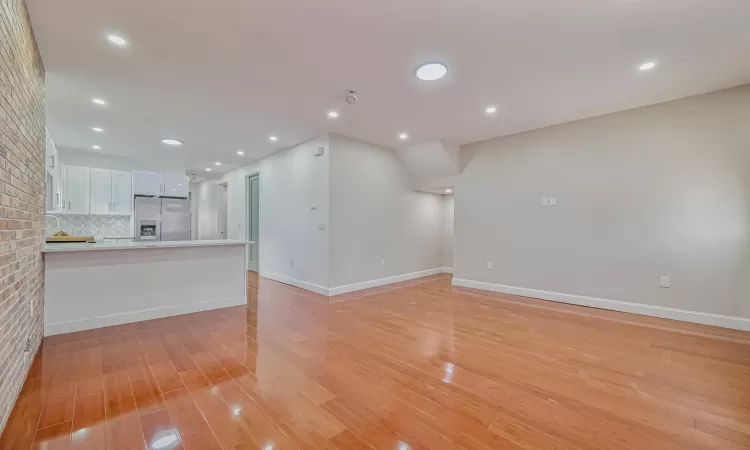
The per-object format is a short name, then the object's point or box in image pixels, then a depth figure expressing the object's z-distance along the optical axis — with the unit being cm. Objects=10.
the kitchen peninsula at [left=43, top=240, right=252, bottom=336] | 318
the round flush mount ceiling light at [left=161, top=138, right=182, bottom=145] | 530
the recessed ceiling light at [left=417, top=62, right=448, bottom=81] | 284
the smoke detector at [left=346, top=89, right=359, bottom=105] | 344
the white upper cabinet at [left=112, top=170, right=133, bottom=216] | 638
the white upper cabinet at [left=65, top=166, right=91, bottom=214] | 586
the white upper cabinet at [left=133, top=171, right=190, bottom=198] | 656
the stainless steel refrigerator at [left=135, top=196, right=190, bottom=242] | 657
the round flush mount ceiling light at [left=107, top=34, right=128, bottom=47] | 245
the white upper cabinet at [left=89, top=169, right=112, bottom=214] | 617
